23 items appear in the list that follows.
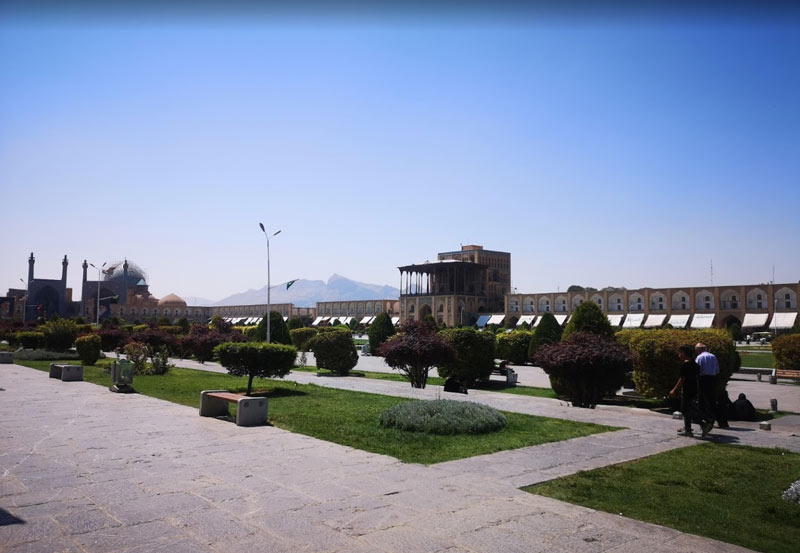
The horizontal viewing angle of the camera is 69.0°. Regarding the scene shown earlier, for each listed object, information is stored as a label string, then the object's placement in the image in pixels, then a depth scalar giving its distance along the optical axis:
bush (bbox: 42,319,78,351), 28.06
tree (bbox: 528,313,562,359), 26.66
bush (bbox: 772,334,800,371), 22.00
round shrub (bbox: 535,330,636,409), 11.68
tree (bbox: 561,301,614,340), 16.80
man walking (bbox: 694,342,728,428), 8.14
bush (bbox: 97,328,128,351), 27.75
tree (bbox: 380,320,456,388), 15.61
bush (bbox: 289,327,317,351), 38.41
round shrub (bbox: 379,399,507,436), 8.48
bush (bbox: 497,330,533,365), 28.95
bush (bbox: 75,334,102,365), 22.31
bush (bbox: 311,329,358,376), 20.77
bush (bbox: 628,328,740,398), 11.36
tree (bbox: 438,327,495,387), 17.36
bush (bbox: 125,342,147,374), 18.92
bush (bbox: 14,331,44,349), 30.50
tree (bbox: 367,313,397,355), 32.72
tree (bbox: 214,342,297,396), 12.77
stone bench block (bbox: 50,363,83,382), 16.51
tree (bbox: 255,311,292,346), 28.88
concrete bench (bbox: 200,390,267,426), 9.09
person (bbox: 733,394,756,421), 10.09
